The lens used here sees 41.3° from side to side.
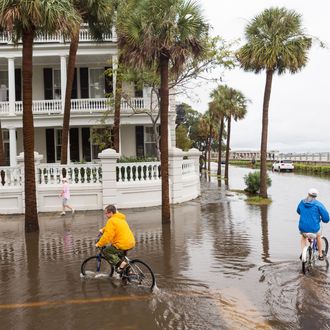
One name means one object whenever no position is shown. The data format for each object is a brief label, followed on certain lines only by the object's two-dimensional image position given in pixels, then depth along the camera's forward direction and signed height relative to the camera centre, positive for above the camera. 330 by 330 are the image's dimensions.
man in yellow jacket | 7.40 -1.48
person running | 15.98 -1.44
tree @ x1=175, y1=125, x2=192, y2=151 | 47.73 +1.31
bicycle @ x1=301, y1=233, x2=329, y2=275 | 8.14 -2.01
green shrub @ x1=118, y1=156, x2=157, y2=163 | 19.73 -0.33
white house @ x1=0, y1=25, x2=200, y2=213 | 16.98 +1.33
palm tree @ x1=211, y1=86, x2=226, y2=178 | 39.78 +4.70
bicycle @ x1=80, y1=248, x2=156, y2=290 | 7.43 -2.17
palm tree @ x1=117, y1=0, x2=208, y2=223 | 12.66 +3.38
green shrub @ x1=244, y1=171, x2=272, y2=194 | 25.61 -1.85
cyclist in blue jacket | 8.33 -1.26
